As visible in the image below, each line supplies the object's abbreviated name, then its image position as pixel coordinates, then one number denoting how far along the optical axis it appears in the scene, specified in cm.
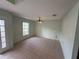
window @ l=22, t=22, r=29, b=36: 424
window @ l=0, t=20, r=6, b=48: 217
